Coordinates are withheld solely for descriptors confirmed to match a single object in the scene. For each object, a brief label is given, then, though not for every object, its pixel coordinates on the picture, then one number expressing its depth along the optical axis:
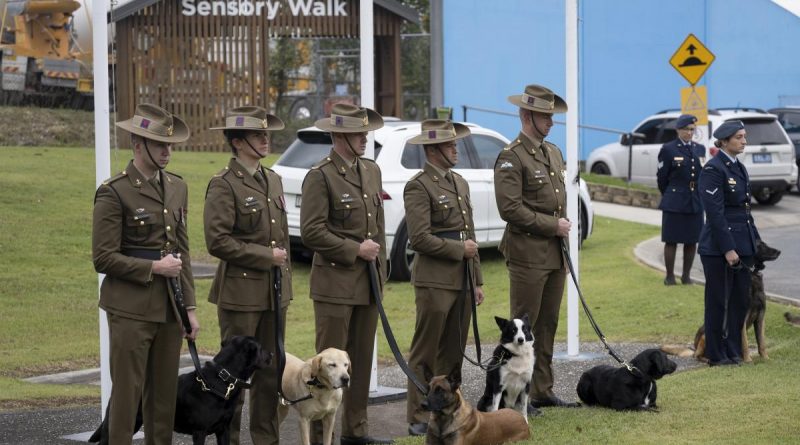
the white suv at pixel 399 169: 28.62
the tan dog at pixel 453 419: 14.12
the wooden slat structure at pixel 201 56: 52.28
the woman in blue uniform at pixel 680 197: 28.97
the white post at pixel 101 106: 15.16
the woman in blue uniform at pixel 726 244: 20.08
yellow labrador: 13.95
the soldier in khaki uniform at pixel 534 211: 16.92
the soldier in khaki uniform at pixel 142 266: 12.74
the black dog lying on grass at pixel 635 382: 17.05
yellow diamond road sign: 34.31
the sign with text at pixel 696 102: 34.44
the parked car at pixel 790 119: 53.72
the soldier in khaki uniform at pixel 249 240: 13.87
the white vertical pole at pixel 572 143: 21.28
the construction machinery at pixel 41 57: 54.31
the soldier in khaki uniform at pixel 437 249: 15.94
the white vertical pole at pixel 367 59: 17.73
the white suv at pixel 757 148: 47.00
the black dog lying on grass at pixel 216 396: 13.30
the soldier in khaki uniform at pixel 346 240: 14.83
